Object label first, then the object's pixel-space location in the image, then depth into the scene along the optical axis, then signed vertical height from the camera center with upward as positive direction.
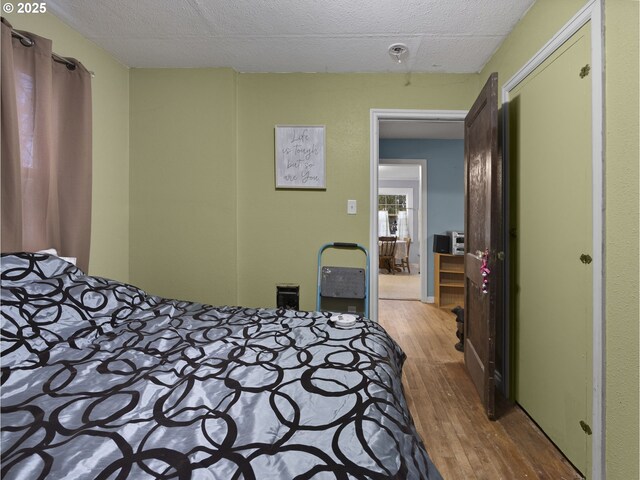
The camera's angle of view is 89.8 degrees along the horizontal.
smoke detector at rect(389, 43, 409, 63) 2.17 +1.28
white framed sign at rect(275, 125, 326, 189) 2.57 +0.64
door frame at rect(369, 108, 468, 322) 2.55 +0.75
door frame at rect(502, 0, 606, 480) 1.25 +0.00
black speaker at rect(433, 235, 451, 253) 4.34 -0.10
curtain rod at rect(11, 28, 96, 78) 1.55 +0.98
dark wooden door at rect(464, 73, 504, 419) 1.82 -0.01
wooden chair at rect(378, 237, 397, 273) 7.04 -0.35
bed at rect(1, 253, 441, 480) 0.64 -0.42
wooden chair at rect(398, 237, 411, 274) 7.36 -0.62
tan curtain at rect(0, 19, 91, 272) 1.48 +0.46
